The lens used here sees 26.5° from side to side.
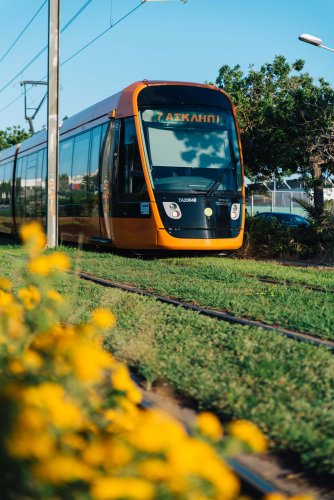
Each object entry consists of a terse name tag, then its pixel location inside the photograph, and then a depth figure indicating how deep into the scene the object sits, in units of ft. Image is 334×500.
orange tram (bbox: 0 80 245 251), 45.85
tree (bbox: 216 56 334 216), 65.67
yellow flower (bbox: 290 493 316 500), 10.83
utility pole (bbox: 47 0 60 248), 61.21
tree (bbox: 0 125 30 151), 196.03
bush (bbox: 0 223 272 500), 6.09
